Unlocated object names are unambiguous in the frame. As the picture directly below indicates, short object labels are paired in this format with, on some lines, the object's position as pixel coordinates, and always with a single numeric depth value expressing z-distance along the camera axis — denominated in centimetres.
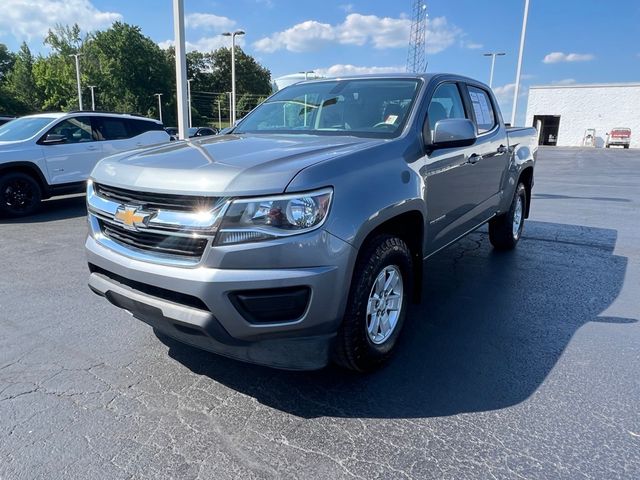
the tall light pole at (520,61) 2022
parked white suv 774
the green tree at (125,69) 6938
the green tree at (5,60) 8050
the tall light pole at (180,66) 891
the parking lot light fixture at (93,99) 6600
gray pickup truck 212
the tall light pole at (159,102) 7188
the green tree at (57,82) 6644
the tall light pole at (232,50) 2499
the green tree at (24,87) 6694
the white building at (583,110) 4397
